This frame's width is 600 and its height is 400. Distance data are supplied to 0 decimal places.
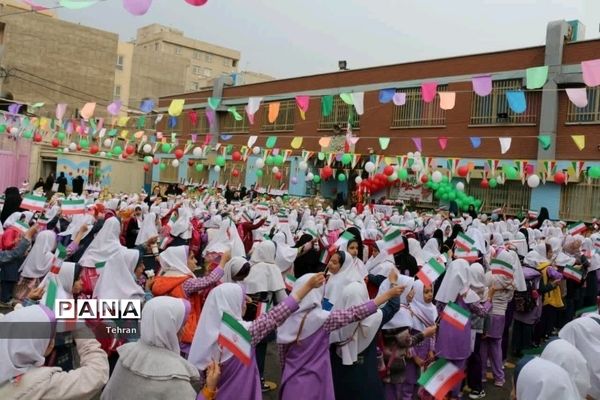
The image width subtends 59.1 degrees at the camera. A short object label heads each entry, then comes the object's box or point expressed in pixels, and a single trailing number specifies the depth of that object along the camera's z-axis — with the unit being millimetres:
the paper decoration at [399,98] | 14117
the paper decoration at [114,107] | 15523
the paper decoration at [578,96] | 11258
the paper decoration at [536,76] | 10656
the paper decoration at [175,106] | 14930
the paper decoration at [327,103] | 15566
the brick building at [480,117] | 17891
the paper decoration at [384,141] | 19475
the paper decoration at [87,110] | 15281
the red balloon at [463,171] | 18747
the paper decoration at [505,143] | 17359
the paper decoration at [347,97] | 14172
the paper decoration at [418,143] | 18852
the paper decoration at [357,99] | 13973
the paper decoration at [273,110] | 15606
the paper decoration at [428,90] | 12344
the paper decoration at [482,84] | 11609
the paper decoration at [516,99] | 12562
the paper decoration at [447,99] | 13117
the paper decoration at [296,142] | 22159
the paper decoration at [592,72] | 9078
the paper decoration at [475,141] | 18391
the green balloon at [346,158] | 20602
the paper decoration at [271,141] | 21322
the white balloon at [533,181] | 15273
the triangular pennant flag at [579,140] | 15191
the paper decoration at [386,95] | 13492
